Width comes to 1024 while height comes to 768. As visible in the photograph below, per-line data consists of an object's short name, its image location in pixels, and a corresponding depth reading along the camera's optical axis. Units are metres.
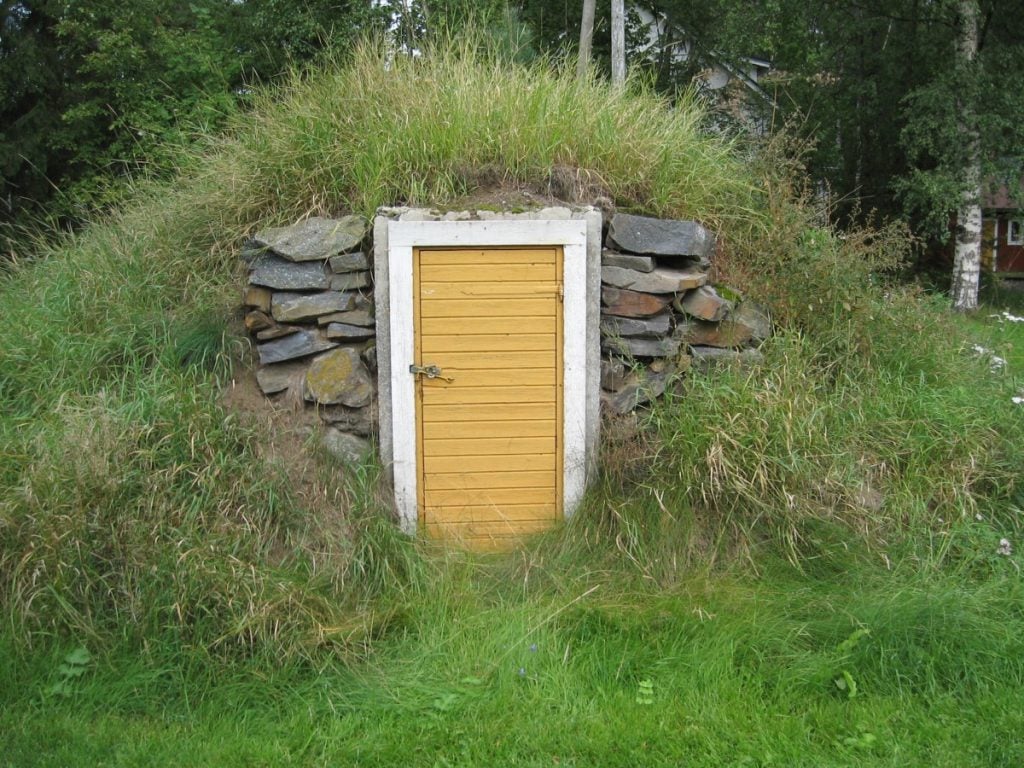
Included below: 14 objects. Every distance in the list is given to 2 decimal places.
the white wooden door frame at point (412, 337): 5.31
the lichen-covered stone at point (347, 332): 5.49
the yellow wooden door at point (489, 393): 5.36
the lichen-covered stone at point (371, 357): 5.50
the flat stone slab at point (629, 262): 5.63
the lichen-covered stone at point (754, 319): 5.93
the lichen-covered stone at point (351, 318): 5.51
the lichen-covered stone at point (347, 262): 5.50
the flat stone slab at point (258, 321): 5.60
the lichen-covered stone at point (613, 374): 5.57
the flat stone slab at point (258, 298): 5.61
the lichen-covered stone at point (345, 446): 5.38
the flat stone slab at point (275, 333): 5.55
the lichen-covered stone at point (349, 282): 5.52
